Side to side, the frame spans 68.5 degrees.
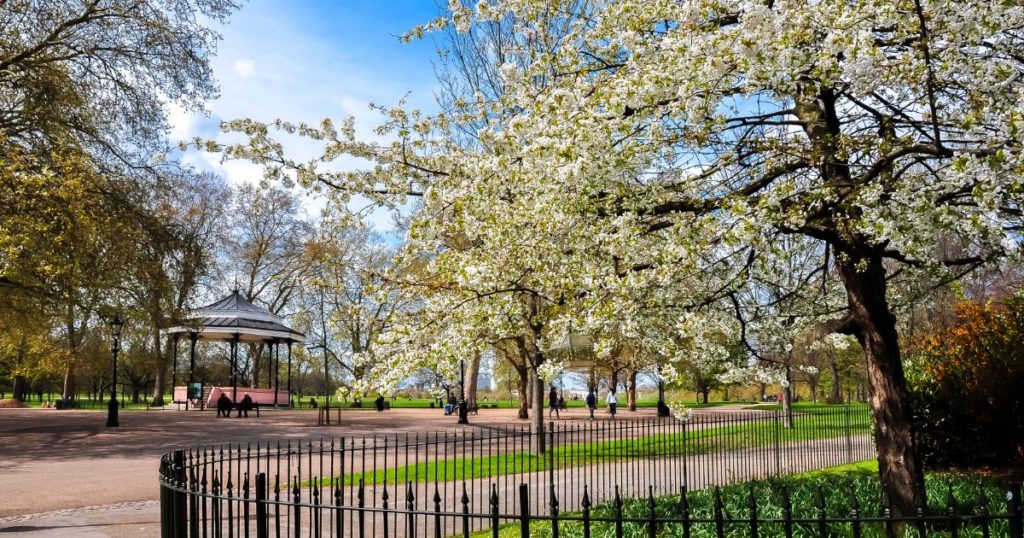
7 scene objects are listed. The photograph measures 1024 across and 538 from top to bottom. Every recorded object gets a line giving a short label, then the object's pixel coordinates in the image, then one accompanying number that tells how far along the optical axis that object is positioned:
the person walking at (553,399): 37.84
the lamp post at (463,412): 30.50
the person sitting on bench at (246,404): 32.06
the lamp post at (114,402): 25.15
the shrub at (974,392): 12.98
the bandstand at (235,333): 37.62
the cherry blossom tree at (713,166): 5.72
